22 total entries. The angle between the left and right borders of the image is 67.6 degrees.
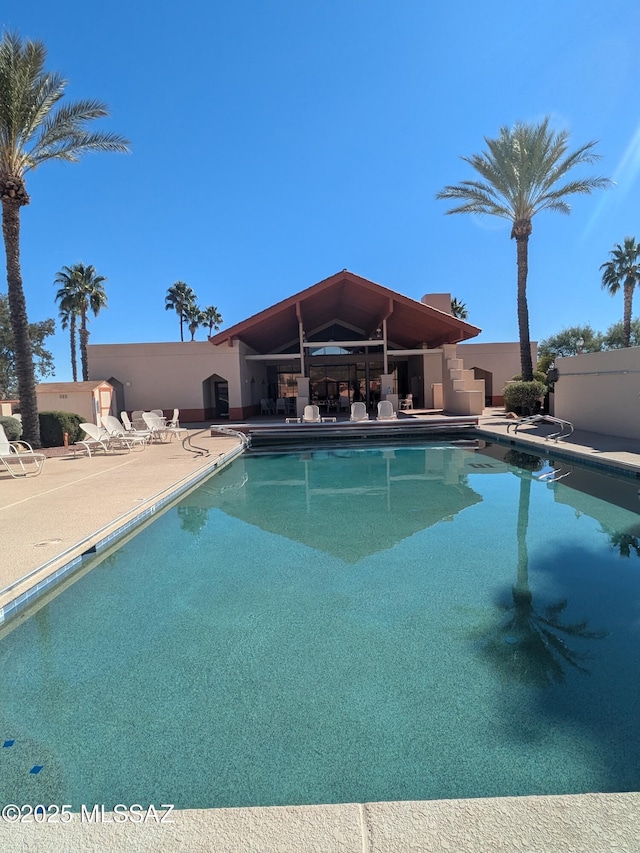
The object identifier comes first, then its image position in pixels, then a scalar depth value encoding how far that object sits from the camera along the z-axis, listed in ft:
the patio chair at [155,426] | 52.21
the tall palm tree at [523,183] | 58.18
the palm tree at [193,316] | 155.02
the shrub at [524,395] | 60.59
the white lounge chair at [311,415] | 60.34
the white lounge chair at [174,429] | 55.57
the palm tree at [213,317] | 177.37
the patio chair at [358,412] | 60.90
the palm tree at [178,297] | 150.30
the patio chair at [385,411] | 61.11
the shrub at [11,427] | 45.57
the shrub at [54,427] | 47.88
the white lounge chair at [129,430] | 48.96
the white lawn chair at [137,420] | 62.81
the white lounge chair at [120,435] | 46.78
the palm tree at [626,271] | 103.86
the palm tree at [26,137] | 39.45
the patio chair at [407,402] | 80.84
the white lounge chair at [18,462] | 33.47
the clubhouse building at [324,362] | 64.39
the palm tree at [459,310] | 133.69
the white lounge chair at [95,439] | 43.68
